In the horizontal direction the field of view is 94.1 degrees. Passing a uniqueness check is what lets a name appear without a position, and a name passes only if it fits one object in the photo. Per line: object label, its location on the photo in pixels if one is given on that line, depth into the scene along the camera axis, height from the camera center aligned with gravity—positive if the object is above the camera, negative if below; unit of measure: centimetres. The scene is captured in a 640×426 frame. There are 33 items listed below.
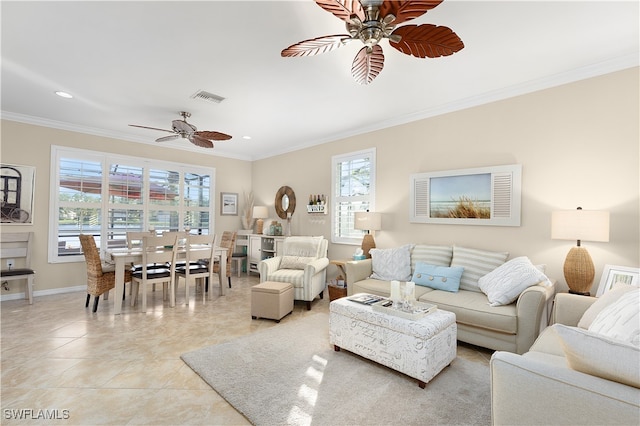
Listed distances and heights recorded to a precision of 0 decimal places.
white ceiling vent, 357 +146
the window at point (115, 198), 489 +30
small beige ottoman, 362 -105
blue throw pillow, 331 -66
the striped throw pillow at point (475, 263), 327 -49
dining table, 384 -61
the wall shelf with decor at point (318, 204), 545 +24
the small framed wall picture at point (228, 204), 685 +28
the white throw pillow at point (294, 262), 451 -69
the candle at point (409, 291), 259 -64
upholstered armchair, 412 -75
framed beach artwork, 337 +29
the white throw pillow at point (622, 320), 145 -52
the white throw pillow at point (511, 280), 275 -57
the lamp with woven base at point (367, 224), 439 -10
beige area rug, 193 -128
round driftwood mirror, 617 +32
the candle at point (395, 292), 262 -65
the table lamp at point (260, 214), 657 +4
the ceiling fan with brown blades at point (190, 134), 393 +111
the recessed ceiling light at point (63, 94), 362 +147
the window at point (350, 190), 483 +47
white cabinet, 603 -66
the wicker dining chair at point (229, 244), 532 -53
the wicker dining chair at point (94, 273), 388 -79
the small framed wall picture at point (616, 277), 249 -47
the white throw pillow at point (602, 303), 203 -57
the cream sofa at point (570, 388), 109 -66
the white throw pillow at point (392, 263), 383 -59
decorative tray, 241 -78
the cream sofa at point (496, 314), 256 -86
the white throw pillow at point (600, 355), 110 -52
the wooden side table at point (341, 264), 452 -71
